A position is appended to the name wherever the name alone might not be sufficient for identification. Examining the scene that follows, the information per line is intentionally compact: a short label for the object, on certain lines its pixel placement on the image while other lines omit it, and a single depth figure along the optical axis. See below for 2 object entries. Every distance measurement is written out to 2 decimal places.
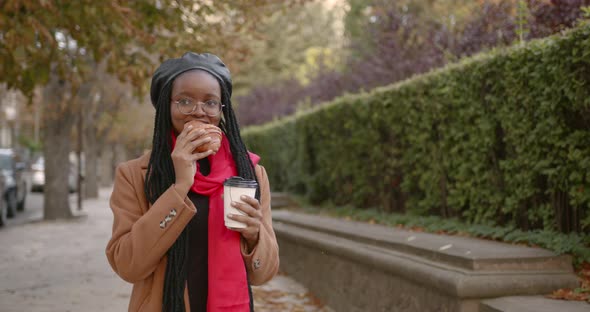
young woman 2.09
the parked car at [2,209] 13.59
